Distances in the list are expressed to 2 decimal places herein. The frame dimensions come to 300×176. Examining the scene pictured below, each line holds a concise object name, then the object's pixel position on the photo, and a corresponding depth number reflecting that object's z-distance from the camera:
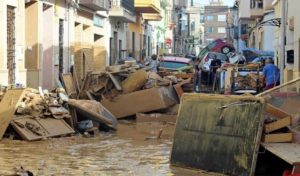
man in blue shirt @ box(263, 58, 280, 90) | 19.86
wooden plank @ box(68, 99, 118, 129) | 14.99
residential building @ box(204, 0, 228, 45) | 152.75
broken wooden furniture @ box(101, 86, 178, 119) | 17.81
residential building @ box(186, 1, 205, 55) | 122.25
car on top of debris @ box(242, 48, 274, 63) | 31.88
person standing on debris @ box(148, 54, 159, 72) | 25.60
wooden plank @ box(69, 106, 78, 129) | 14.67
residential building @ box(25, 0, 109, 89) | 19.88
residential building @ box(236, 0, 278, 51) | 38.12
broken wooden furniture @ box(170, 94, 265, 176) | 8.59
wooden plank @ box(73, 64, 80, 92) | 20.59
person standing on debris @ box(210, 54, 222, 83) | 29.11
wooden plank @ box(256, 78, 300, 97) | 10.23
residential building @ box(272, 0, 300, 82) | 19.66
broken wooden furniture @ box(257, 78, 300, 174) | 8.28
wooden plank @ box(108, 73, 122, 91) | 18.40
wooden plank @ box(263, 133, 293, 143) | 8.86
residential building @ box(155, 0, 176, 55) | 63.06
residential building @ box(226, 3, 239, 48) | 73.69
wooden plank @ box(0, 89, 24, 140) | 12.96
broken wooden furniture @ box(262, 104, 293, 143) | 8.88
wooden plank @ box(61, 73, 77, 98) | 19.80
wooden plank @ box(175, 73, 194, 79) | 21.61
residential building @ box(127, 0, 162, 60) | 41.91
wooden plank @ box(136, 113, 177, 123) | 17.61
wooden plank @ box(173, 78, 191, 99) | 18.86
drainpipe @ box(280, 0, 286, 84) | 20.58
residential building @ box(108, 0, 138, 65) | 34.00
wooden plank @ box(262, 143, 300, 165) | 7.92
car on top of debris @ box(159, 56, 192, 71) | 28.49
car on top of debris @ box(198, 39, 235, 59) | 39.44
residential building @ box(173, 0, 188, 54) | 91.50
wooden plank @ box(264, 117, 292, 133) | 8.92
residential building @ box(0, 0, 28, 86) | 16.22
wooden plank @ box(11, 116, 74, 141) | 13.02
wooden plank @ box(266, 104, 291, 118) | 9.34
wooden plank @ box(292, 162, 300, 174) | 7.68
